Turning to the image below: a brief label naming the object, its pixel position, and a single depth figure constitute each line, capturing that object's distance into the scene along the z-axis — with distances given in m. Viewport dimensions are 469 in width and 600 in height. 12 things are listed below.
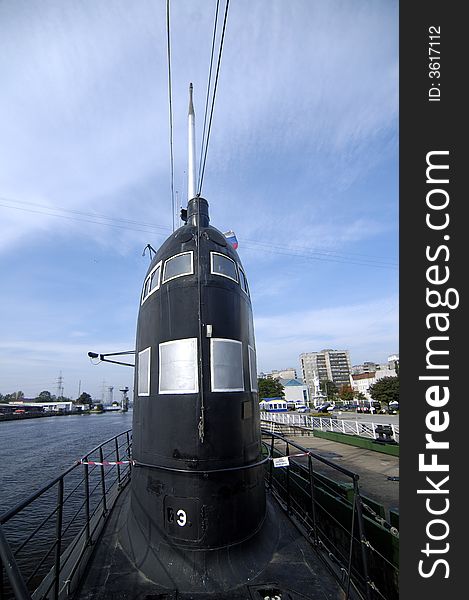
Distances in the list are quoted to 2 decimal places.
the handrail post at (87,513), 4.84
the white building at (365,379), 140.62
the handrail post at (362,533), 3.37
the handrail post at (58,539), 3.36
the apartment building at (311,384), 82.71
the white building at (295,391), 93.19
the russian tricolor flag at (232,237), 8.28
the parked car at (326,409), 55.45
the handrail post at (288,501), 5.93
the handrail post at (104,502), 6.14
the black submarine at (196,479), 3.74
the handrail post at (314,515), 4.81
